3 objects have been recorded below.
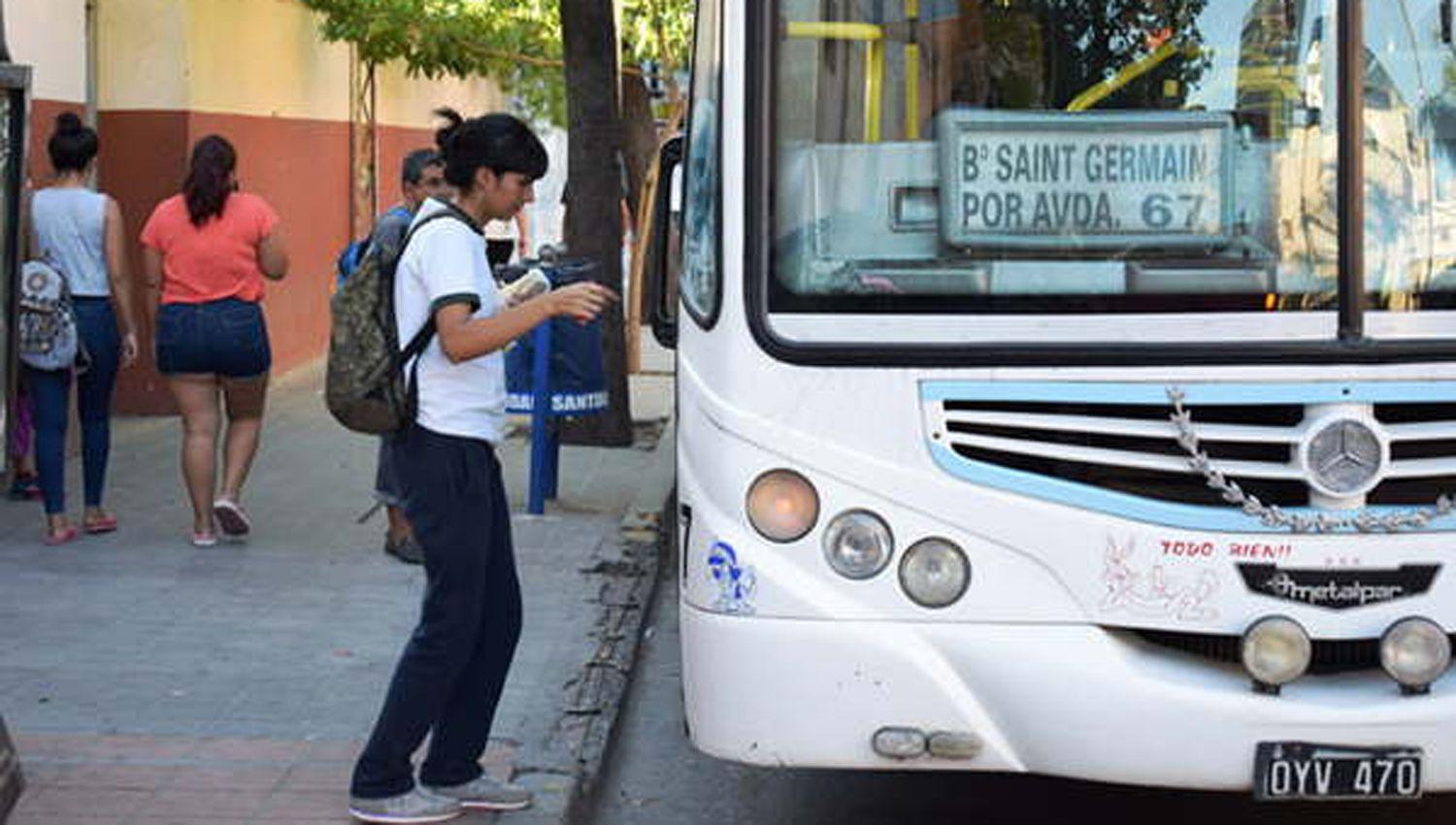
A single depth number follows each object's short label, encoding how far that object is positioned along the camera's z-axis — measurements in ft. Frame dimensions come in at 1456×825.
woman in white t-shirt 20.26
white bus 18.62
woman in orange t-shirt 33.96
